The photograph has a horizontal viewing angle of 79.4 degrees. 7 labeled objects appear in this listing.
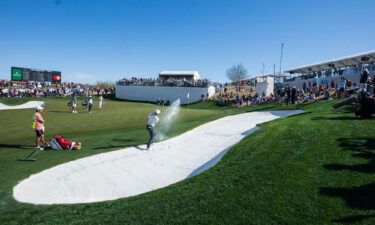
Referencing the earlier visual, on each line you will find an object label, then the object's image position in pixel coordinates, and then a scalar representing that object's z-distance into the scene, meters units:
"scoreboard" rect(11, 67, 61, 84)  50.63
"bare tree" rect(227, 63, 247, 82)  84.49
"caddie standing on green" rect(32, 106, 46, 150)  11.67
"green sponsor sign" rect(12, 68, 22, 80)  50.19
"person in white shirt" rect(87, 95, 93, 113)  26.95
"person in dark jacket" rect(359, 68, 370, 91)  13.56
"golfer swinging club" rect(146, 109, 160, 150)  11.84
